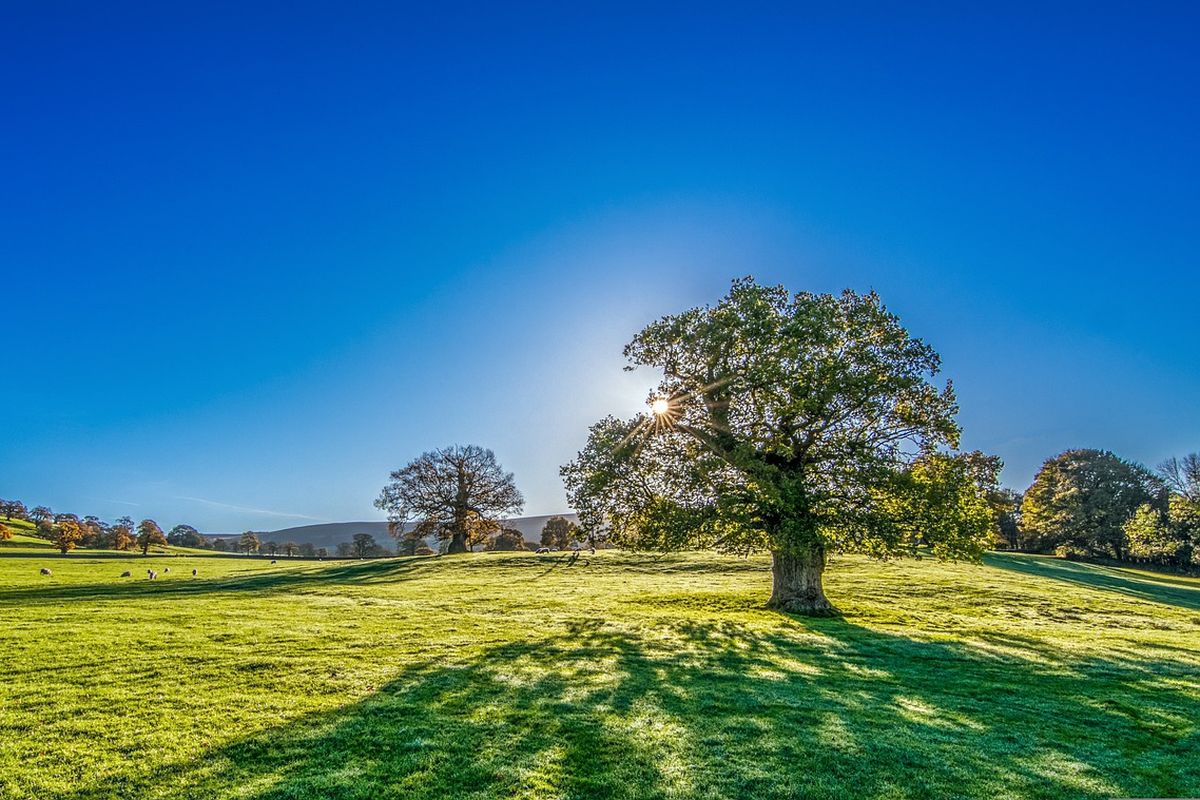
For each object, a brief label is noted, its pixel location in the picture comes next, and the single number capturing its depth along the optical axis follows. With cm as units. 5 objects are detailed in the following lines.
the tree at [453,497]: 6544
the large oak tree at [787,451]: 2430
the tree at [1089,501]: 7319
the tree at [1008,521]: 8852
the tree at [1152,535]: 6406
